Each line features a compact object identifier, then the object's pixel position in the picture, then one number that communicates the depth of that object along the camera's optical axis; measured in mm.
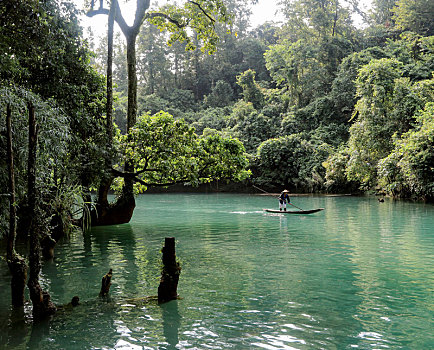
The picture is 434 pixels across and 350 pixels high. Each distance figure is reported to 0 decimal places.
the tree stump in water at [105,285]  7605
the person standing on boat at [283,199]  23092
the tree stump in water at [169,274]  7195
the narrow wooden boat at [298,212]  21922
